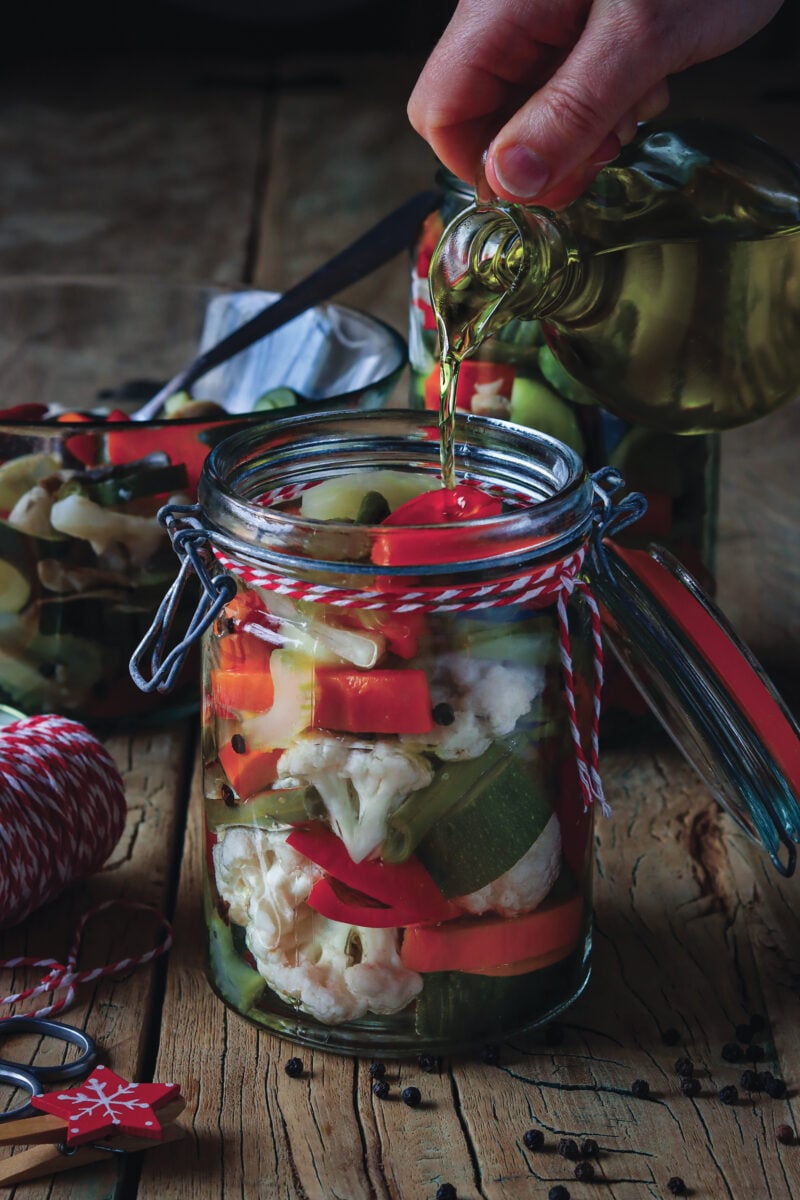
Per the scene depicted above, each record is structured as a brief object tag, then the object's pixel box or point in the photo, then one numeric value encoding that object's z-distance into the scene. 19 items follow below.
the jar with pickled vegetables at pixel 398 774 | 0.65
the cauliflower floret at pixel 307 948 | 0.66
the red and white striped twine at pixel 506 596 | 0.65
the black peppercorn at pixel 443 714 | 0.65
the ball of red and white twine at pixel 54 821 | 0.71
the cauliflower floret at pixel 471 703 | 0.65
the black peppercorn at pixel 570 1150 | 0.64
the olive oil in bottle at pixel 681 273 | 0.74
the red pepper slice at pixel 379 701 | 0.65
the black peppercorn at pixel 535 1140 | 0.64
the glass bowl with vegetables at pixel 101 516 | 0.82
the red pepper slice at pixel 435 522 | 0.64
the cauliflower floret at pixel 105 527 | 0.82
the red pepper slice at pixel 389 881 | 0.65
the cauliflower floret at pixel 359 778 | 0.65
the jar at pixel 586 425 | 0.80
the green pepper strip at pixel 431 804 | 0.65
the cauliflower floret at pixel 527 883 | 0.66
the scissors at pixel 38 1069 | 0.65
